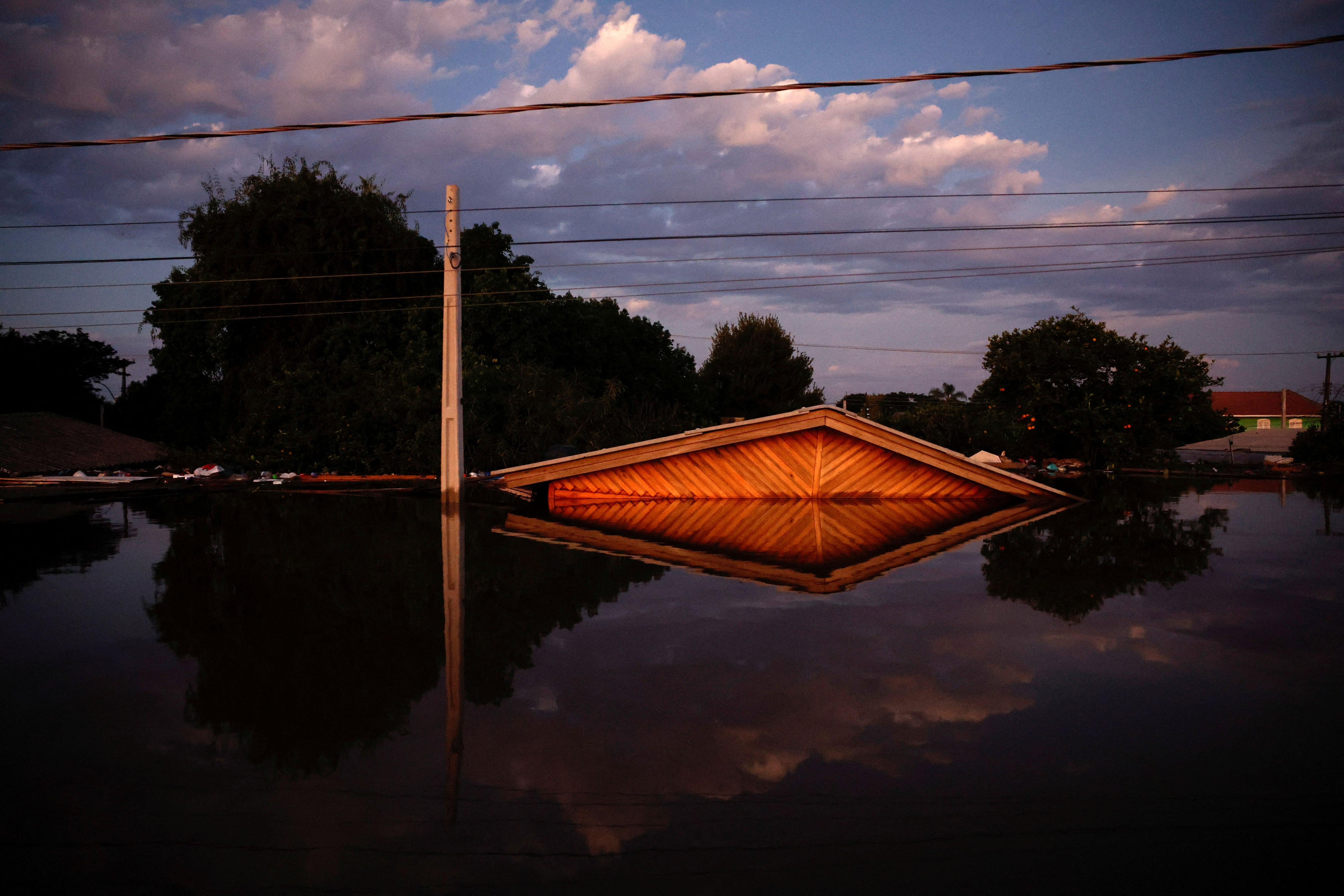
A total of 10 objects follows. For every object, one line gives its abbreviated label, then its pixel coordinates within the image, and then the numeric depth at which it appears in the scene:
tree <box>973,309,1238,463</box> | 31.70
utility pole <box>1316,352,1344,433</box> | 34.97
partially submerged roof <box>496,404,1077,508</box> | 14.80
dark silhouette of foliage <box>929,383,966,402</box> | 59.84
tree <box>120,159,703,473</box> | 25.53
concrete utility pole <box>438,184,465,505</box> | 16.81
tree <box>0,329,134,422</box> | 37.88
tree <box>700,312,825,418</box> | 60.34
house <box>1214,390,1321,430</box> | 70.69
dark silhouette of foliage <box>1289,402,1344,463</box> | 33.44
